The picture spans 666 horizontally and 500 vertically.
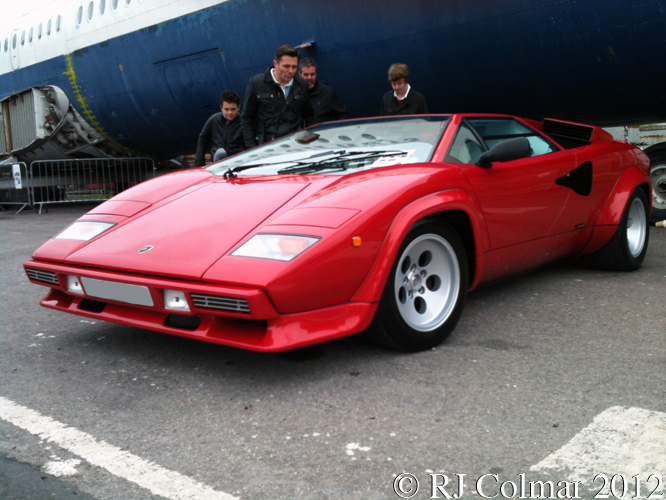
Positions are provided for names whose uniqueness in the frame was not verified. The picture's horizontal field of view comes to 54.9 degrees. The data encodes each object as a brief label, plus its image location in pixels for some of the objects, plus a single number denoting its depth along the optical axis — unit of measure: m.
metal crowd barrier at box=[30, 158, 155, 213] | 12.49
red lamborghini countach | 2.34
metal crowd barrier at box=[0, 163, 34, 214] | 11.27
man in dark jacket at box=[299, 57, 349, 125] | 6.08
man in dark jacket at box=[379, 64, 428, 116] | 5.55
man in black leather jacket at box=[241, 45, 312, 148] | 5.50
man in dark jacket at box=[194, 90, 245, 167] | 5.98
